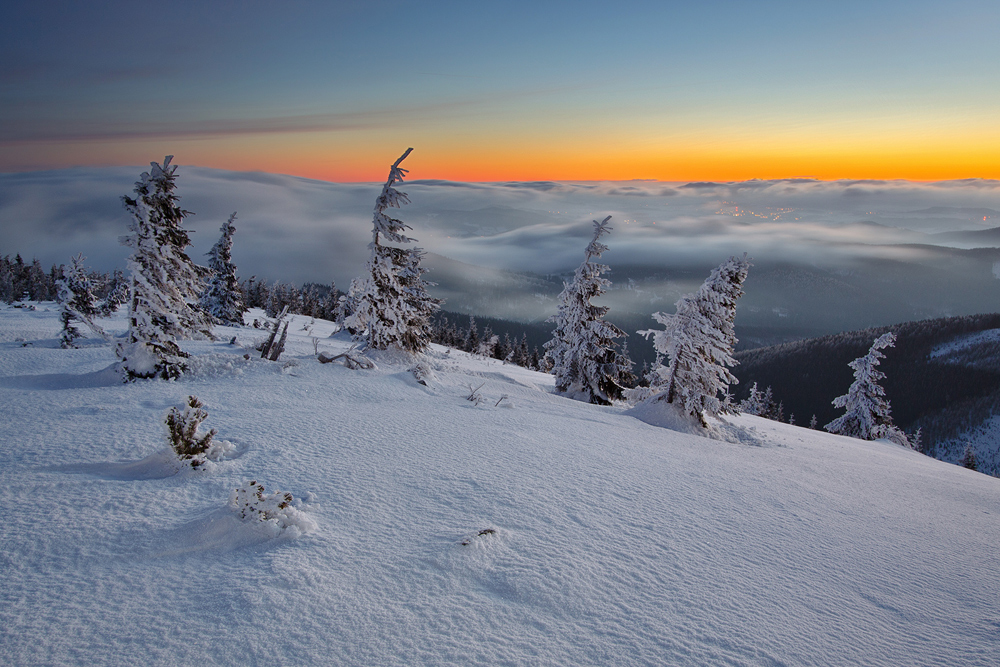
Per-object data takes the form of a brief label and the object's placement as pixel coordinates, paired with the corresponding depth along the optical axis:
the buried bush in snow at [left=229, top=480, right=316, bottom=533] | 3.99
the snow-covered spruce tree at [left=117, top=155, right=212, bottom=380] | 10.84
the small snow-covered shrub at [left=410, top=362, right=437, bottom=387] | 12.72
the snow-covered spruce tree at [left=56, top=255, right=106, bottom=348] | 13.23
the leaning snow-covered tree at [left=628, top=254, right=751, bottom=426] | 15.59
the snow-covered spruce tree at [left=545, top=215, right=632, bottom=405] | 22.83
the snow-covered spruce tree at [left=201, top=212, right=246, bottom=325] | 34.31
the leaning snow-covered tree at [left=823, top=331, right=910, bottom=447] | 34.53
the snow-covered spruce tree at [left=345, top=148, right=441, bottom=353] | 17.30
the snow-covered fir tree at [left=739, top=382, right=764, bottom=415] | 72.96
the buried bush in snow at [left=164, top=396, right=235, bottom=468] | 5.14
